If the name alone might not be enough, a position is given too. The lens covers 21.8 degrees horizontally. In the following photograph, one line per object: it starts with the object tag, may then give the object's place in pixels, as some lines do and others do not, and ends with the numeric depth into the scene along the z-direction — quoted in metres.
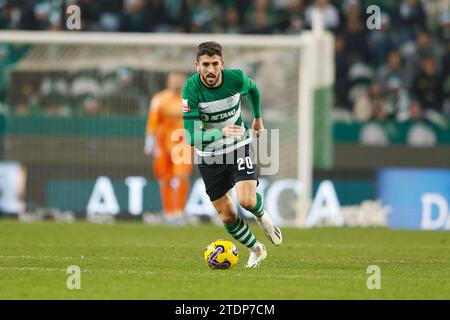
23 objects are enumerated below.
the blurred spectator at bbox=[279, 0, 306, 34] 22.59
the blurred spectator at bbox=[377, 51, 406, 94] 22.16
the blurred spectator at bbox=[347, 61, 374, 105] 21.89
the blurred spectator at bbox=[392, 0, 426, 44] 23.09
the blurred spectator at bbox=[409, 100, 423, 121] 20.73
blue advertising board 18.28
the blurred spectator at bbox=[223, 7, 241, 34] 22.58
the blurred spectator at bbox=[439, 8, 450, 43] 22.94
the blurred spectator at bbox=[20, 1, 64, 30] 21.32
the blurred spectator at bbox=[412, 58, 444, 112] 21.89
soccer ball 10.65
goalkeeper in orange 18.14
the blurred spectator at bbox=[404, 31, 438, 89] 22.33
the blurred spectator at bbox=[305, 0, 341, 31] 22.75
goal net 18.59
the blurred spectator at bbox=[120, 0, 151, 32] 22.05
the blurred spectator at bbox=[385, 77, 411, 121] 21.59
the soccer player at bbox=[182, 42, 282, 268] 10.80
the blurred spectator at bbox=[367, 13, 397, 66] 22.64
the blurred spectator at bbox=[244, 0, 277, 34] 22.67
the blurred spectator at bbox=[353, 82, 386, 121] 21.00
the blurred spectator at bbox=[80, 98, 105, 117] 19.12
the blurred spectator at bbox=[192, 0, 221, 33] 22.67
